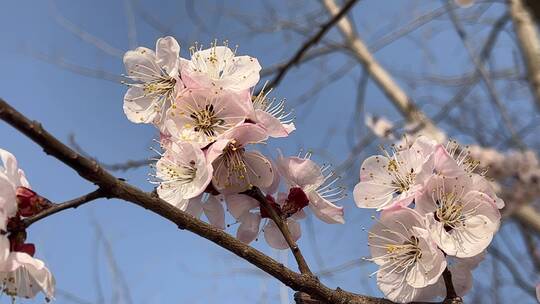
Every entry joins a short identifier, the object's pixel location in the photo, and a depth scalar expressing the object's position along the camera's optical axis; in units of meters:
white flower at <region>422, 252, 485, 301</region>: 0.39
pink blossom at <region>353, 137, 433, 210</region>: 0.39
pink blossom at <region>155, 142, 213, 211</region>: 0.38
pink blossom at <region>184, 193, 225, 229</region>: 0.40
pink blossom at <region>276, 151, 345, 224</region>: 0.40
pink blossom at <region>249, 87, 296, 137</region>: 0.39
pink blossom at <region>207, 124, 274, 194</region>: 0.39
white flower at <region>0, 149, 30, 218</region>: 0.36
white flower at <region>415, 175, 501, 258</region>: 0.39
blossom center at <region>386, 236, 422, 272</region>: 0.39
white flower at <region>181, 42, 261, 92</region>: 0.39
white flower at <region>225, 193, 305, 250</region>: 0.40
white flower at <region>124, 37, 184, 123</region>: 0.41
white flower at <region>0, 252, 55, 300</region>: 0.36
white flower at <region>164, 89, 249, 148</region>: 0.39
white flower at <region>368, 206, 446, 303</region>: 0.38
